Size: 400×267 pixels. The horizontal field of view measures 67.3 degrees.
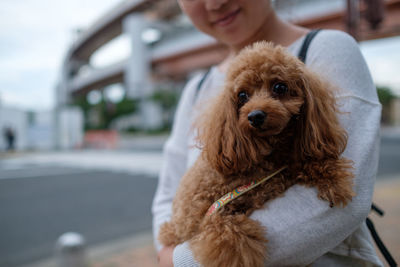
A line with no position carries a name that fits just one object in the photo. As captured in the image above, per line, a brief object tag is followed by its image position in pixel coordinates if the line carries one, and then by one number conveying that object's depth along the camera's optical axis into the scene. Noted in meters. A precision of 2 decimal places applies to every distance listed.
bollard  2.24
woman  0.92
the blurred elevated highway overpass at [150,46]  30.44
